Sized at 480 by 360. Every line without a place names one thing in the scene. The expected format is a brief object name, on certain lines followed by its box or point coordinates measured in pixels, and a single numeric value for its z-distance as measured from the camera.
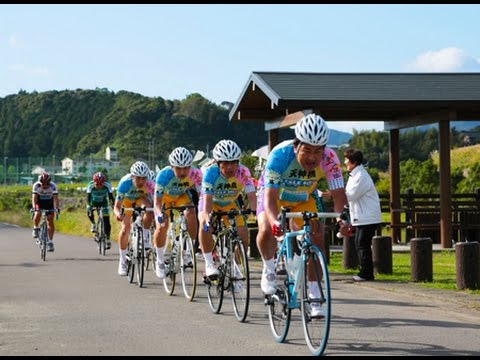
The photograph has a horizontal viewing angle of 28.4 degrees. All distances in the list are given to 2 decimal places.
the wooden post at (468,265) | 12.66
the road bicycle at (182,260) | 12.61
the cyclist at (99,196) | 22.62
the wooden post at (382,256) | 15.42
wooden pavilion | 20.41
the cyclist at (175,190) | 13.25
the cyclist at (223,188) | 11.20
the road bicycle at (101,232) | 22.11
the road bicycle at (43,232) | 20.61
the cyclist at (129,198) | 15.52
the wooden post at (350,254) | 16.45
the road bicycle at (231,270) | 10.27
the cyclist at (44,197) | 22.16
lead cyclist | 8.60
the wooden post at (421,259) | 13.99
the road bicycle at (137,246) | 14.48
